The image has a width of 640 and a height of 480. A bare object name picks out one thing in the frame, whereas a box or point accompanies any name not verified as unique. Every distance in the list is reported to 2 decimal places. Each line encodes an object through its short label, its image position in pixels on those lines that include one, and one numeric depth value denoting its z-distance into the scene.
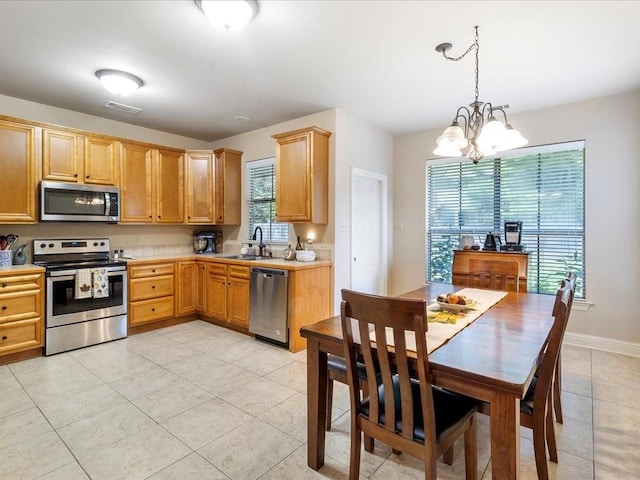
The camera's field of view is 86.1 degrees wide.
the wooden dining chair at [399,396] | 1.35
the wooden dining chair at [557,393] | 2.13
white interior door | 4.38
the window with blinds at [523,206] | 3.86
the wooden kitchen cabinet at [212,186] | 4.86
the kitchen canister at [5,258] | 3.38
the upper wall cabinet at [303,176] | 3.86
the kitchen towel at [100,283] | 3.69
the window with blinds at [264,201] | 4.77
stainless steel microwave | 3.62
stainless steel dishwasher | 3.62
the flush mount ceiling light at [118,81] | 3.06
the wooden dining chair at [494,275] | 3.11
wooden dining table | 1.25
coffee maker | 3.73
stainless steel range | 3.46
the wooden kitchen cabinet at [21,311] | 3.16
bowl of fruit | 2.15
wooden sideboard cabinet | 3.09
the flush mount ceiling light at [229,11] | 2.05
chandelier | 2.09
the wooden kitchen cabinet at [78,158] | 3.65
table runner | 1.60
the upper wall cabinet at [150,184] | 4.26
